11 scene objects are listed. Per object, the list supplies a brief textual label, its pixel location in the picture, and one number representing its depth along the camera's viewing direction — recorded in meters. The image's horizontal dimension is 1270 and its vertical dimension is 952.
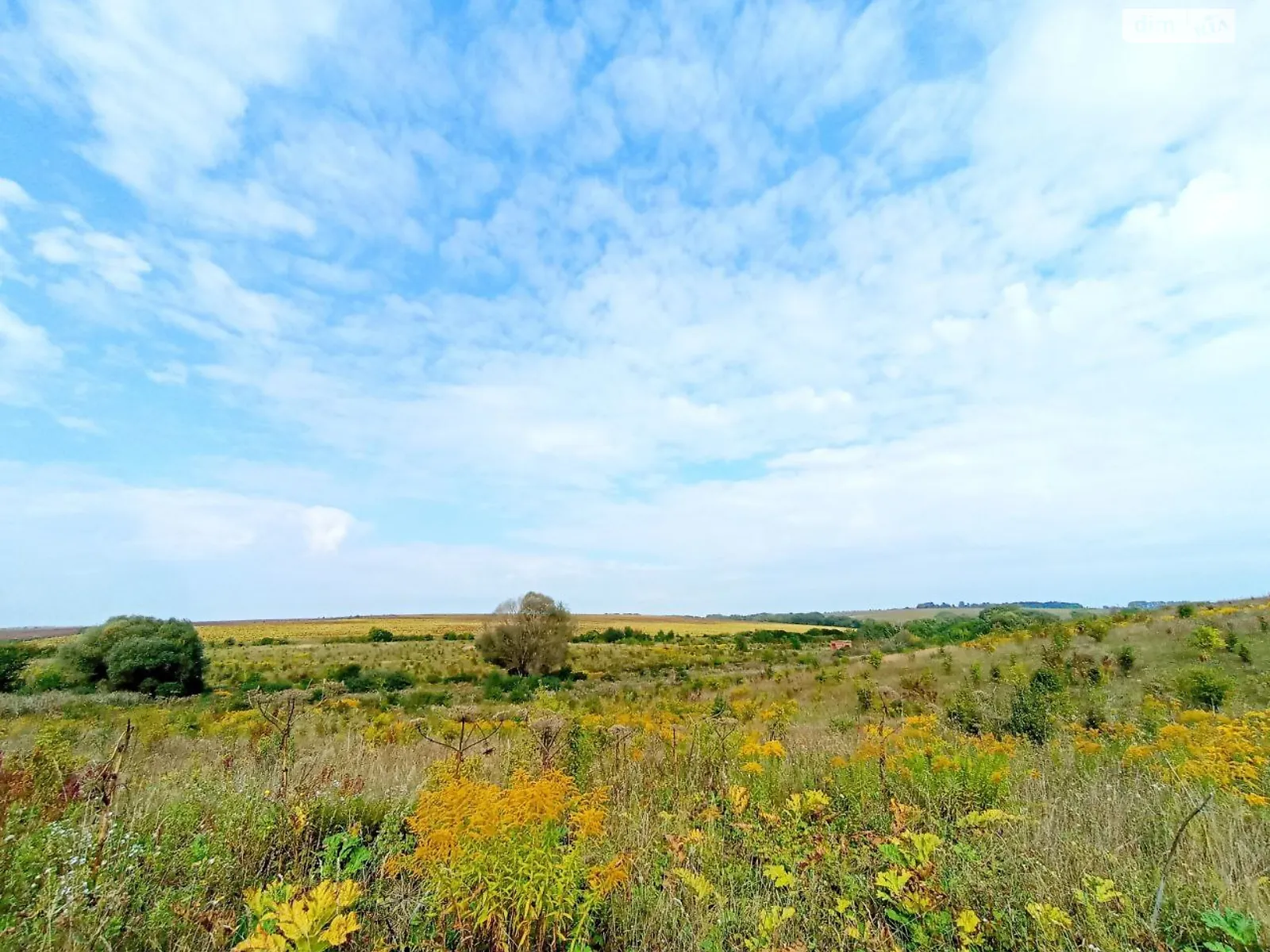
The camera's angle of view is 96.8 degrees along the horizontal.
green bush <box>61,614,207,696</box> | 29.23
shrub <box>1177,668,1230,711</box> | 10.85
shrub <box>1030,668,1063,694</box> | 11.82
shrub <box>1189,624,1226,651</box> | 14.21
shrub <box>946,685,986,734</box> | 10.58
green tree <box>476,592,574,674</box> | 35.94
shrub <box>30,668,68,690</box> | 28.78
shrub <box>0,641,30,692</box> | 28.48
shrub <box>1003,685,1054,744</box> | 9.23
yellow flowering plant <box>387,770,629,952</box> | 2.70
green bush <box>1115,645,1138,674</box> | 14.66
